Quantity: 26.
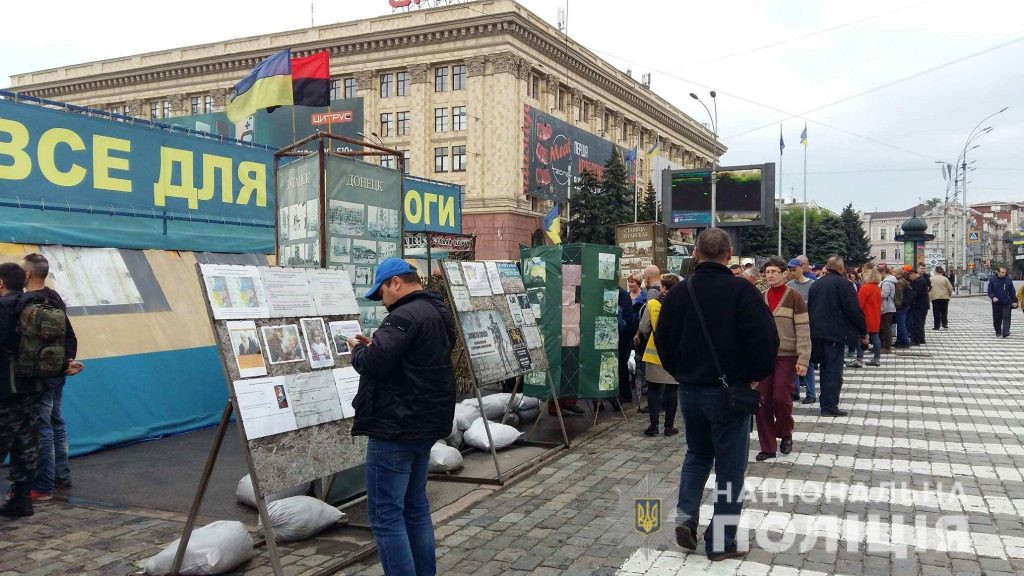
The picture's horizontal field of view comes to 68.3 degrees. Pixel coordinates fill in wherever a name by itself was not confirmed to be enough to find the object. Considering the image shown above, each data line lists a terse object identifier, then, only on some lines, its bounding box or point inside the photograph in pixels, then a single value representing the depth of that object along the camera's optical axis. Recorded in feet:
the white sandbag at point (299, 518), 17.02
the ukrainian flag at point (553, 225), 94.32
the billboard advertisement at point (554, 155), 173.99
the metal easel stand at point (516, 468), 21.65
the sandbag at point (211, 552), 14.74
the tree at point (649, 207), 196.85
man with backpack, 18.62
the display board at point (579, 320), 29.84
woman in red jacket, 46.57
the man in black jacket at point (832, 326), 30.01
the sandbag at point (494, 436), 25.67
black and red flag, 31.37
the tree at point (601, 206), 170.50
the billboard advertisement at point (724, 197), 107.14
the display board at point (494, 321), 23.62
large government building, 169.99
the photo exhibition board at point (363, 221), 20.92
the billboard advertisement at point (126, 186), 27.27
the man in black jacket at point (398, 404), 12.37
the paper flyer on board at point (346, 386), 16.46
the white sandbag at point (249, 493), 19.44
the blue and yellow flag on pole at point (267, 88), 30.07
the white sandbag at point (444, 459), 22.49
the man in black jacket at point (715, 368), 14.67
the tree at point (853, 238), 288.14
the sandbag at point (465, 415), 26.68
